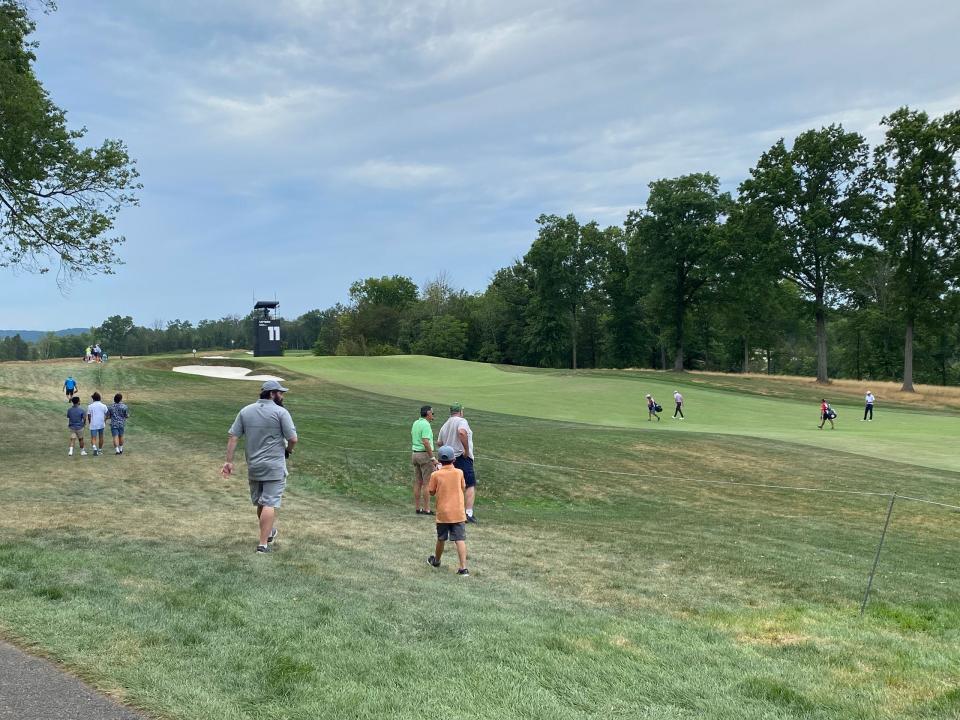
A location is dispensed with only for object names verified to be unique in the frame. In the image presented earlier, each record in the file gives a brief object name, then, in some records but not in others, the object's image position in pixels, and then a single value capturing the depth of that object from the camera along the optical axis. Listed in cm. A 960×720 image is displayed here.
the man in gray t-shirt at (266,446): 887
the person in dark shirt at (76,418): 1783
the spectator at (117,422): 1861
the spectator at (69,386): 3022
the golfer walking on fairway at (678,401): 3425
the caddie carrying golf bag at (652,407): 3220
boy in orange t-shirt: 857
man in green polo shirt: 1252
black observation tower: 7244
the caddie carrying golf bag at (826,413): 3052
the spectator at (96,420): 1812
